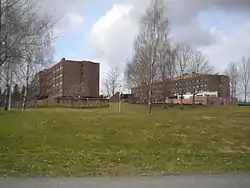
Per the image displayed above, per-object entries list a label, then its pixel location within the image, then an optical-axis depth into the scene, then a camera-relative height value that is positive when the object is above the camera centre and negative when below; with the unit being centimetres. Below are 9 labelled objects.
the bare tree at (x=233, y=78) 5355 +531
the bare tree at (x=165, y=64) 2741 +502
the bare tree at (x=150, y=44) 2537 +645
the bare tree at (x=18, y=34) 1348 +411
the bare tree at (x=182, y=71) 4058 +527
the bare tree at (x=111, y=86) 5506 +317
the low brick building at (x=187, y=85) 3615 +294
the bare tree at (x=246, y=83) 5255 +404
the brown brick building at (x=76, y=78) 6329 +657
